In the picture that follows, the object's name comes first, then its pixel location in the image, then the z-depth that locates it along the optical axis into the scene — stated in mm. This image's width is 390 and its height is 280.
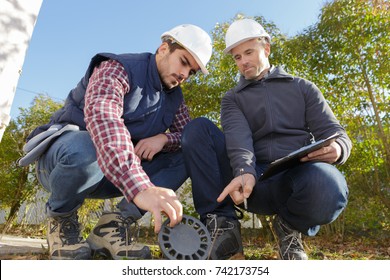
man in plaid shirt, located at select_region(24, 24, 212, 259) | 1829
